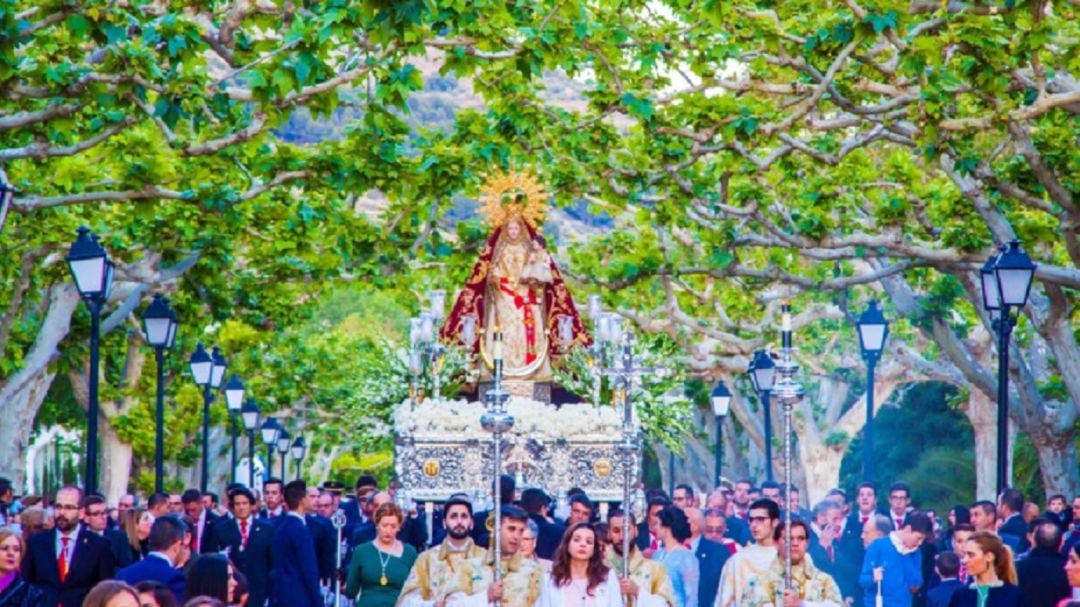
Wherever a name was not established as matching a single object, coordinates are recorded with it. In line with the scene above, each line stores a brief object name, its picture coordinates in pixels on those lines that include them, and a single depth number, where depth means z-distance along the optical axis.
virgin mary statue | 30.02
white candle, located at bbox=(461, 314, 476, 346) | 30.25
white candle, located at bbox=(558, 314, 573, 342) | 30.17
